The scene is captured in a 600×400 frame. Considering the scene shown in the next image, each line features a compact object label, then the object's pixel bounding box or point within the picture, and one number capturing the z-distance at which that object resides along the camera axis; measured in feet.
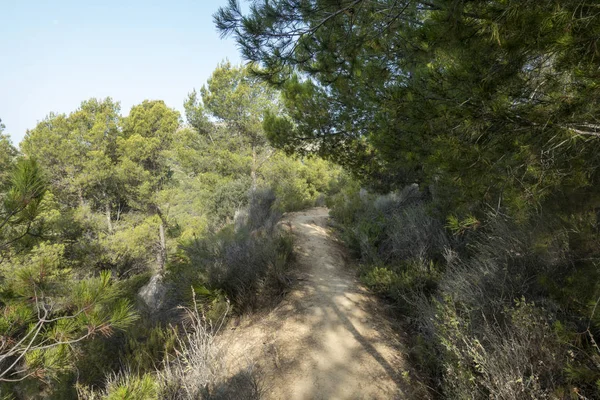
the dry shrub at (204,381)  7.75
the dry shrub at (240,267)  16.52
